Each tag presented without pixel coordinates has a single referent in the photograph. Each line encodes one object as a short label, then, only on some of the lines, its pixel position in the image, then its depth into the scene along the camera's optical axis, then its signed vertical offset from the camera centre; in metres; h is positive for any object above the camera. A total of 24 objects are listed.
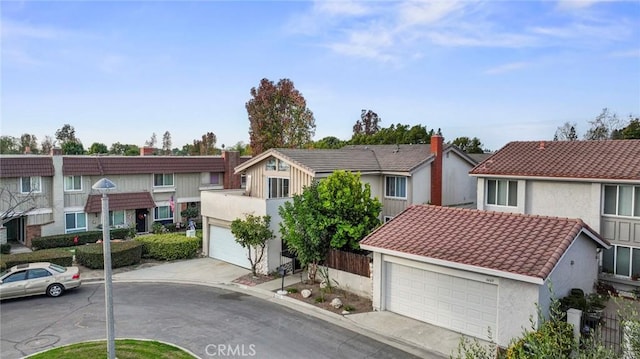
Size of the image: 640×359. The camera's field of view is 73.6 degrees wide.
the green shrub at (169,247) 26.28 -5.04
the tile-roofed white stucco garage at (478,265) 13.39 -3.38
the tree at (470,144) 58.59 +3.11
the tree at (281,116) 55.81 +6.64
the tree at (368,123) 76.12 +7.70
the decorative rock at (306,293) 19.03 -5.68
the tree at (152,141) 96.94 +5.79
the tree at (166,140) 98.44 +5.99
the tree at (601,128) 52.03 +4.75
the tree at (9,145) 69.94 +3.61
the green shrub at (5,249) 28.30 -5.52
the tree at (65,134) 82.56 +6.15
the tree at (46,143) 81.51 +4.41
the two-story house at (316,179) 24.47 -0.96
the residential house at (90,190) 30.17 -1.88
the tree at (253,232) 21.91 -3.39
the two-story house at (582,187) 18.94 -1.02
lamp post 10.12 -2.32
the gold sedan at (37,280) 18.41 -5.06
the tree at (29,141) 79.70 +4.68
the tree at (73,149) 61.73 +2.59
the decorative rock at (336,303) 17.73 -5.71
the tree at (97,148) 71.20 +3.00
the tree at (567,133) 57.79 +4.66
